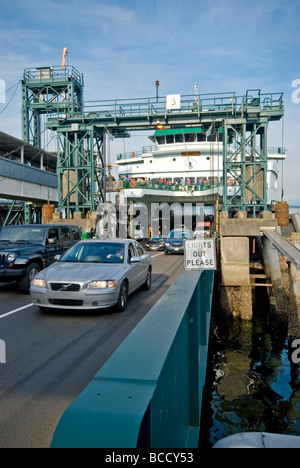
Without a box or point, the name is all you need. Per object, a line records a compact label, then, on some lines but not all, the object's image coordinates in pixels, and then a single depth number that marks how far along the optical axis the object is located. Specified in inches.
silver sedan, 297.3
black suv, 394.6
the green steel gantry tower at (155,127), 919.7
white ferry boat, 1472.7
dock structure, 475.1
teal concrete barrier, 60.9
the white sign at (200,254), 280.8
